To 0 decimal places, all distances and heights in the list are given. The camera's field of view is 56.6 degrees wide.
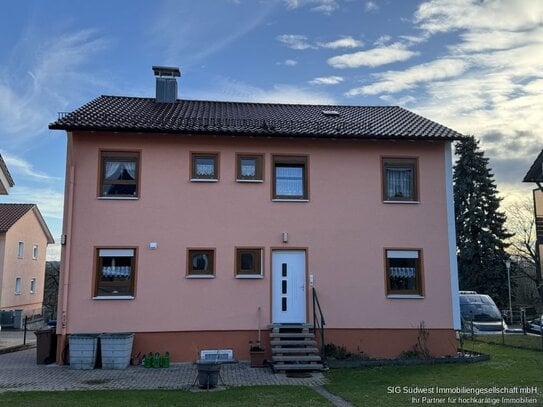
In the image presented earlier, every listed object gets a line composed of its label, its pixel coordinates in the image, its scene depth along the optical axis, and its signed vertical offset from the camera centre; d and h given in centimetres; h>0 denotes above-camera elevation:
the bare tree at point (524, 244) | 4384 +301
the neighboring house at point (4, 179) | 1448 +288
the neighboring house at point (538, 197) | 2005 +328
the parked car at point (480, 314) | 2058 -147
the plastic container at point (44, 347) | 1359 -184
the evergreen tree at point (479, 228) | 3534 +358
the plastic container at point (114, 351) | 1285 -183
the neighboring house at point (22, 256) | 3269 +153
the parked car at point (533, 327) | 2150 -209
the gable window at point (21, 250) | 3516 +198
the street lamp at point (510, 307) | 3110 -176
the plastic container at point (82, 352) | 1280 -185
